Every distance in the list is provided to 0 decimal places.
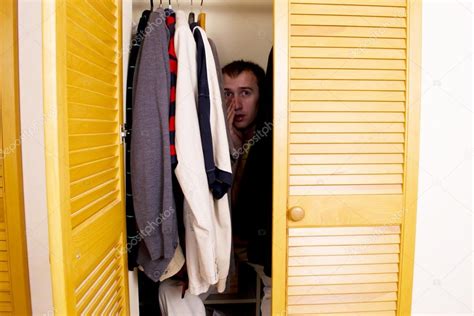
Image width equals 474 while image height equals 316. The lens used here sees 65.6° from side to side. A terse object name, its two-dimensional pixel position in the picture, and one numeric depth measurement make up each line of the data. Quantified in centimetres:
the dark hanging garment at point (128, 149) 121
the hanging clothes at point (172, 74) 110
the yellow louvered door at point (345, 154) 102
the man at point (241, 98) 150
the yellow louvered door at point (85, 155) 69
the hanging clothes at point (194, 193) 108
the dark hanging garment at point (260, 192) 127
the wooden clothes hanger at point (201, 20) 133
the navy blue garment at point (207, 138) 113
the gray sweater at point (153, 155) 110
